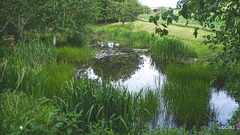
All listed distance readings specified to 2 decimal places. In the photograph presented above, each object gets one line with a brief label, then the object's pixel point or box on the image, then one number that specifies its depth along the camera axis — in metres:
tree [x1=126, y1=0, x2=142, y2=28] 27.61
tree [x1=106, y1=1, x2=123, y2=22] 31.67
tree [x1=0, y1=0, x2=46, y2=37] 7.53
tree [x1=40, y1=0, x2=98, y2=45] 8.60
